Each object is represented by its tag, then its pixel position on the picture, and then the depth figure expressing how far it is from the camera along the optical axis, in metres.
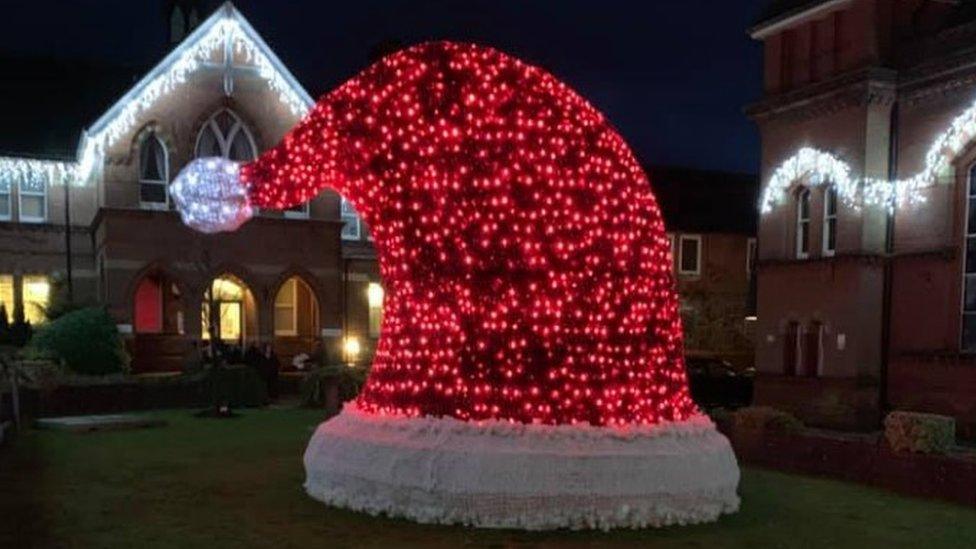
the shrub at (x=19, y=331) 20.30
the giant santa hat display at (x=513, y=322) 8.64
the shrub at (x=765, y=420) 13.36
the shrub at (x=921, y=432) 11.34
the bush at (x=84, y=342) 22.62
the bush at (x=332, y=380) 20.88
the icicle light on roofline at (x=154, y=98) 27.95
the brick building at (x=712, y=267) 40.25
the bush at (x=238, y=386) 21.00
